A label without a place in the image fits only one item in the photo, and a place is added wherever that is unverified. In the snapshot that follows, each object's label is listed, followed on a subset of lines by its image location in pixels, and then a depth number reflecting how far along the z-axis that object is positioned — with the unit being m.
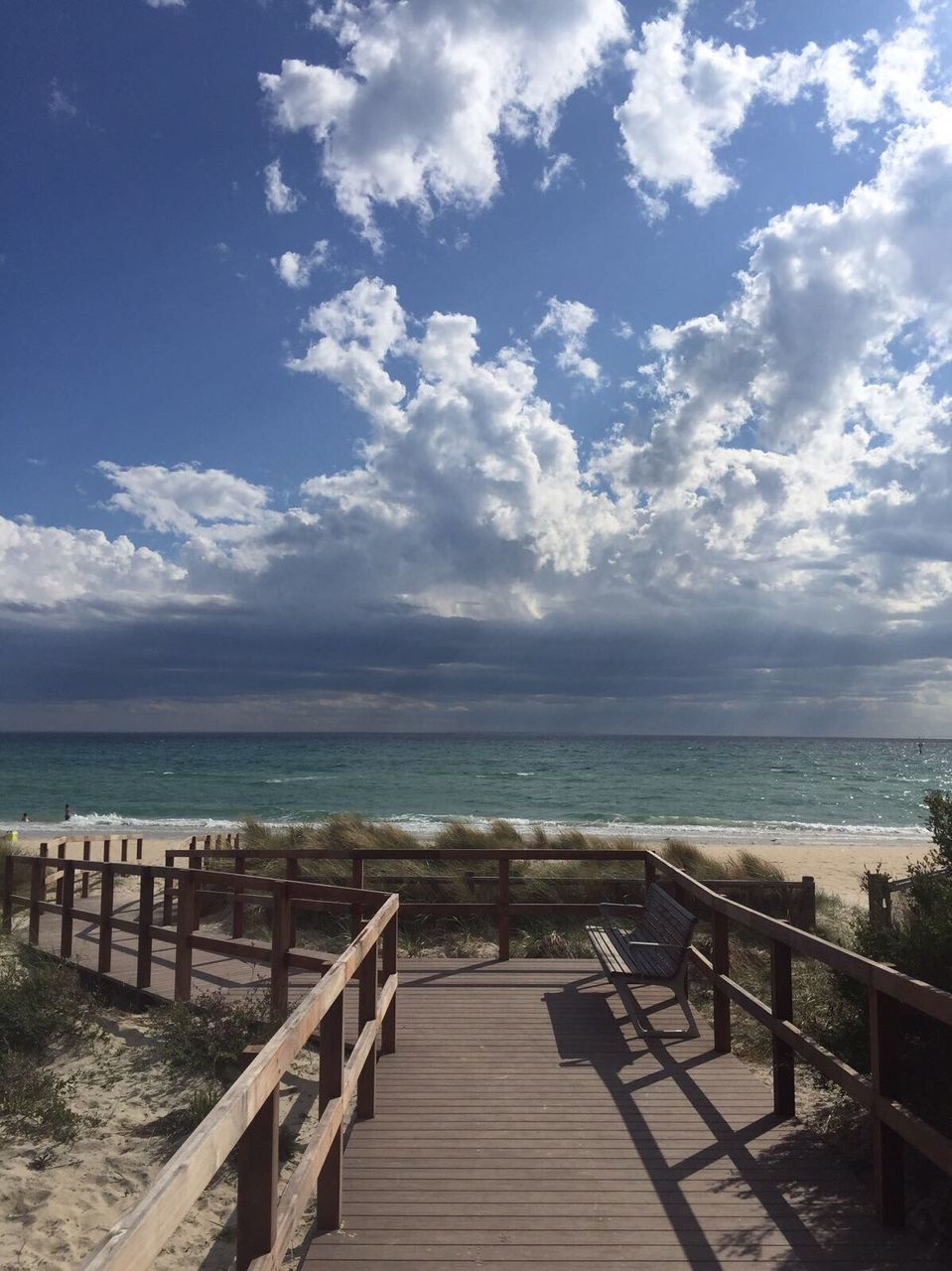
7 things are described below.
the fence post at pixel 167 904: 9.65
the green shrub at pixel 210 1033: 6.18
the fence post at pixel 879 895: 7.73
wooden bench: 5.96
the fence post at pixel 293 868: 9.33
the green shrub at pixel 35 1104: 5.31
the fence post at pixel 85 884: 12.63
